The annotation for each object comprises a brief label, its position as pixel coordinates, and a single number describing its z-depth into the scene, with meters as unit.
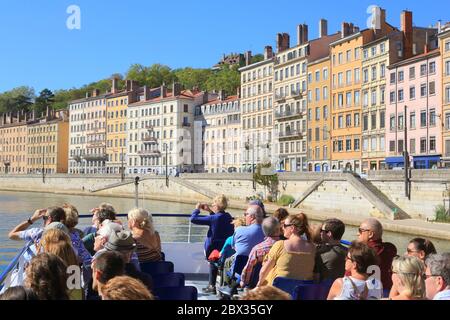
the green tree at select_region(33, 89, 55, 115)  117.88
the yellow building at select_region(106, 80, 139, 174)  85.38
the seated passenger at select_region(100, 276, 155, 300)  3.11
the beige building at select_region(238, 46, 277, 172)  65.62
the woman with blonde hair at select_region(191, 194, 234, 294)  7.44
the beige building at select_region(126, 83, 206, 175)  77.12
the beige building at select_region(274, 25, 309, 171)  59.94
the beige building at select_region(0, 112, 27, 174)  104.12
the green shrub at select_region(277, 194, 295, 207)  44.94
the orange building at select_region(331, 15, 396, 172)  50.97
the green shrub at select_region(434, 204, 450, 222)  31.00
